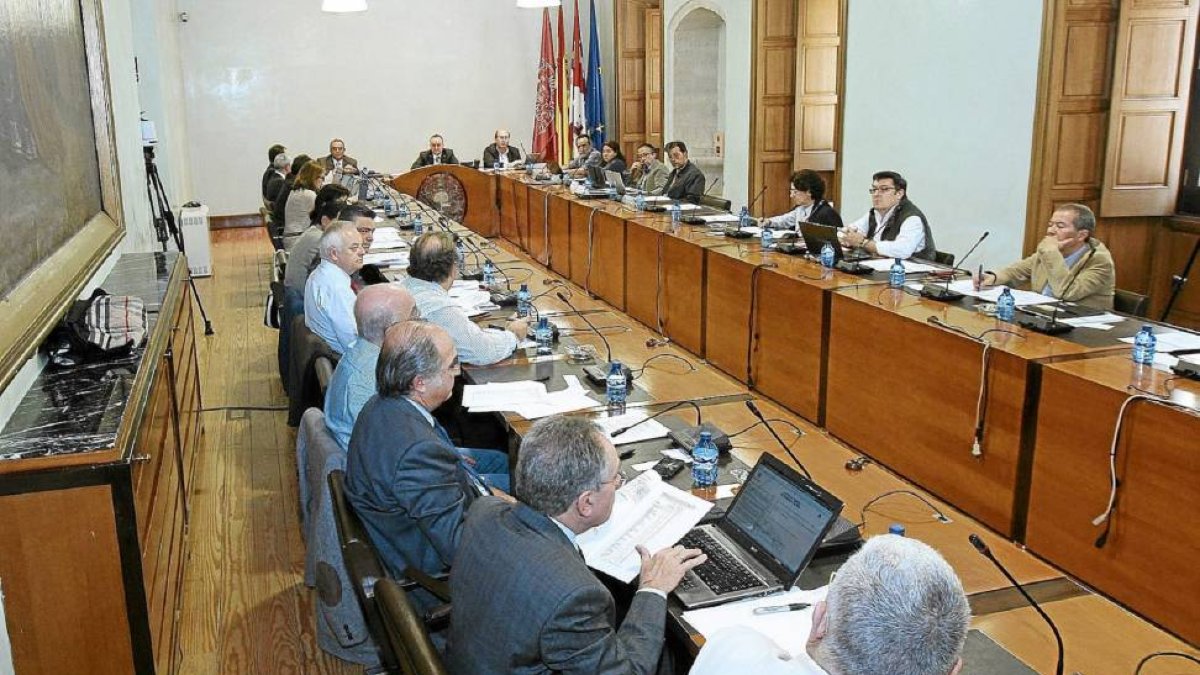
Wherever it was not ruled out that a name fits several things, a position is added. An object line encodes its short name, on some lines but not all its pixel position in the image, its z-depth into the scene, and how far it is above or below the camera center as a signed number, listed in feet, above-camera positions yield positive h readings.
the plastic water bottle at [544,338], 12.27 -2.70
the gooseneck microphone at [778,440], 8.51 -2.91
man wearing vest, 17.30 -1.94
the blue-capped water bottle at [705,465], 8.13 -2.78
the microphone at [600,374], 10.85 -2.75
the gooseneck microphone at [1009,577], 5.76 -2.64
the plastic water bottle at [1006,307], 12.69 -2.38
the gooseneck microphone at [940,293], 13.88 -2.41
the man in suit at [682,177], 28.86 -1.67
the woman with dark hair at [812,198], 20.76 -1.65
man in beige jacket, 14.01 -2.08
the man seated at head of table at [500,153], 37.47 -1.28
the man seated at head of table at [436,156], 37.32 -1.34
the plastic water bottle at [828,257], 16.02 -2.19
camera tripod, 23.04 -2.17
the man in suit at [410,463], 7.84 -2.67
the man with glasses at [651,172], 31.53 -1.69
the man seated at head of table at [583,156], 35.13 -1.33
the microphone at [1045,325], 12.05 -2.48
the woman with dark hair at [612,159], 34.42 -1.37
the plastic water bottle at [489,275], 16.56 -2.58
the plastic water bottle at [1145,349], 10.65 -2.44
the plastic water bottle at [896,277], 14.78 -2.33
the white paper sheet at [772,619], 6.01 -3.06
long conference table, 9.21 -3.29
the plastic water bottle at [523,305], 14.23 -2.60
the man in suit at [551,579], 5.54 -2.61
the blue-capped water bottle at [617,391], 10.11 -2.71
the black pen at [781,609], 6.31 -3.04
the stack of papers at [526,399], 10.16 -2.86
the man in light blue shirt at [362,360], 9.79 -2.33
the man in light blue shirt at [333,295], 13.96 -2.40
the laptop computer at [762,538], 6.52 -2.86
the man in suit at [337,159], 35.85 -1.39
